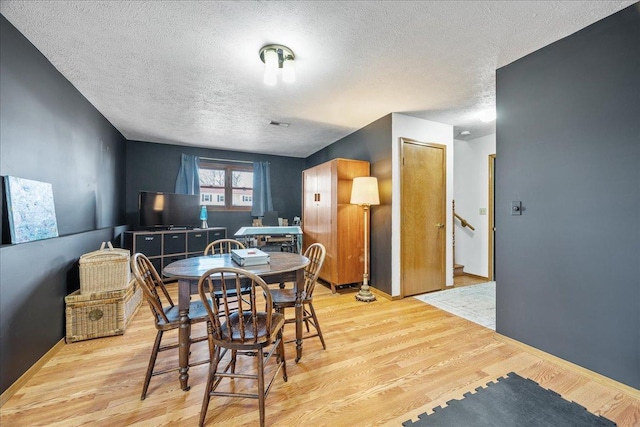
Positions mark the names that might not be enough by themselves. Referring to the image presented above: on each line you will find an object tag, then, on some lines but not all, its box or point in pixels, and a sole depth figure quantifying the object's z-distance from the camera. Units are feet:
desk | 13.89
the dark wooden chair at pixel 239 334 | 4.63
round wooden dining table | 5.53
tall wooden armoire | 12.30
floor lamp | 11.39
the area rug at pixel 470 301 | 9.52
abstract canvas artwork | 5.76
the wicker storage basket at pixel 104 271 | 8.09
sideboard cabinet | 13.28
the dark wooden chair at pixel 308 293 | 6.71
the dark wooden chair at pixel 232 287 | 5.79
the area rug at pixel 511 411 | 4.80
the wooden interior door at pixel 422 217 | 11.78
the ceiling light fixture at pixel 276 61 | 6.83
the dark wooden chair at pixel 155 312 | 5.34
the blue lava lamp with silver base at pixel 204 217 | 16.05
